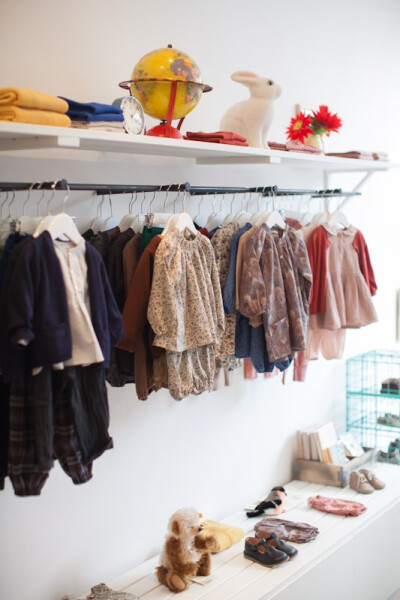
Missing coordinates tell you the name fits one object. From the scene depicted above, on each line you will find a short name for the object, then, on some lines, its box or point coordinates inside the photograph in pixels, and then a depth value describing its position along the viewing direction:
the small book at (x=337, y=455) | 3.58
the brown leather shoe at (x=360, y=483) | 3.40
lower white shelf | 2.58
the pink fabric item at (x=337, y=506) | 3.14
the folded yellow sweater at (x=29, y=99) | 1.96
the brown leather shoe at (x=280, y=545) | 2.76
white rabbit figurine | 2.75
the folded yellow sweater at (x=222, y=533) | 2.84
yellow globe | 2.40
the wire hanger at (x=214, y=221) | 2.88
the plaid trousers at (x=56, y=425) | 1.89
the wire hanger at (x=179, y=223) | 2.39
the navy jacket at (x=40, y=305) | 1.82
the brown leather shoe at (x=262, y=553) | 2.70
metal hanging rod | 2.06
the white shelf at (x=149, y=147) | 2.01
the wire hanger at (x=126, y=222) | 2.50
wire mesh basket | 3.90
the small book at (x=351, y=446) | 3.71
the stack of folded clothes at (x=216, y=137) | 2.52
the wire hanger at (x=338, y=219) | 3.29
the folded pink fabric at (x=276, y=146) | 2.91
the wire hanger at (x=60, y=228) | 1.98
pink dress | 3.20
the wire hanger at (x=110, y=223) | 2.49
